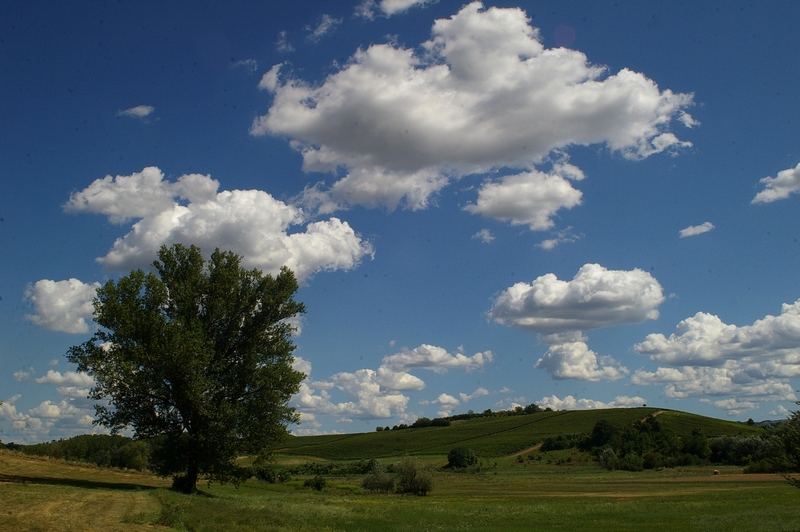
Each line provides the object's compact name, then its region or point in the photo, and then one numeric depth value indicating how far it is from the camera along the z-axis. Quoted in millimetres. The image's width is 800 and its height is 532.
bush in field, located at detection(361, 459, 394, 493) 73375
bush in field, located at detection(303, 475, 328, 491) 70188
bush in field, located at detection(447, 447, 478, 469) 129500
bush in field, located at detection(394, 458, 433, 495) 70188
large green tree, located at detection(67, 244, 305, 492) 36156
